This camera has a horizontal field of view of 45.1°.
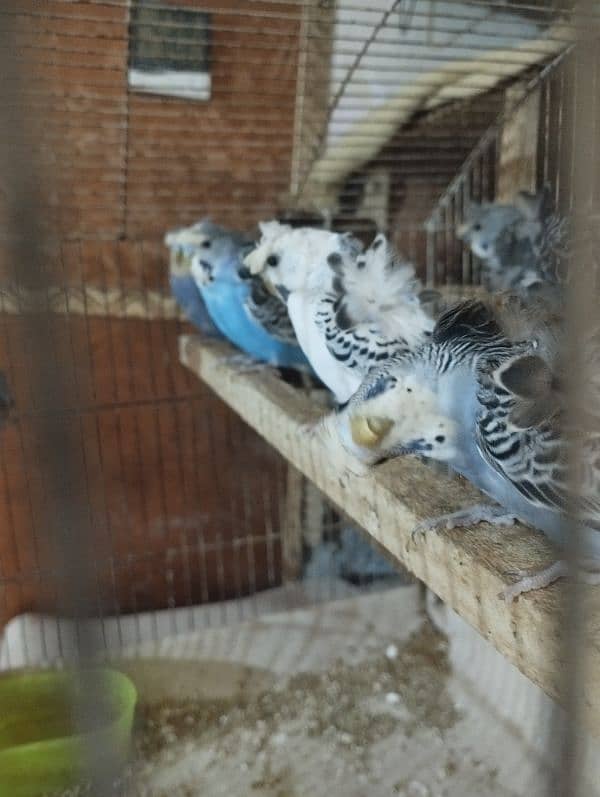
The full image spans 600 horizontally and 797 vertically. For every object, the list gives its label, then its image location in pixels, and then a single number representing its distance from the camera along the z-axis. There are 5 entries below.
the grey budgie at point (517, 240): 0.47
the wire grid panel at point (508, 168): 0.50
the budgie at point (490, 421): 0.22
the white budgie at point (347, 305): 0.34
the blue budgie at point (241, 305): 0.48
